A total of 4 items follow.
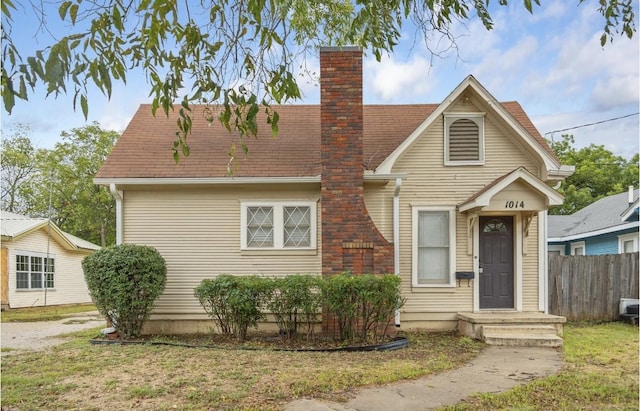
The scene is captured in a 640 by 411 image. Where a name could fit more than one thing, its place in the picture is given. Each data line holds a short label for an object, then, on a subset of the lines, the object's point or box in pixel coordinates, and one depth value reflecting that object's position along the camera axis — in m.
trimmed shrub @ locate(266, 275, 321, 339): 8.52
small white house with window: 18.36
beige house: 9.94
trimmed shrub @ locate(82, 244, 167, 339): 8.88
